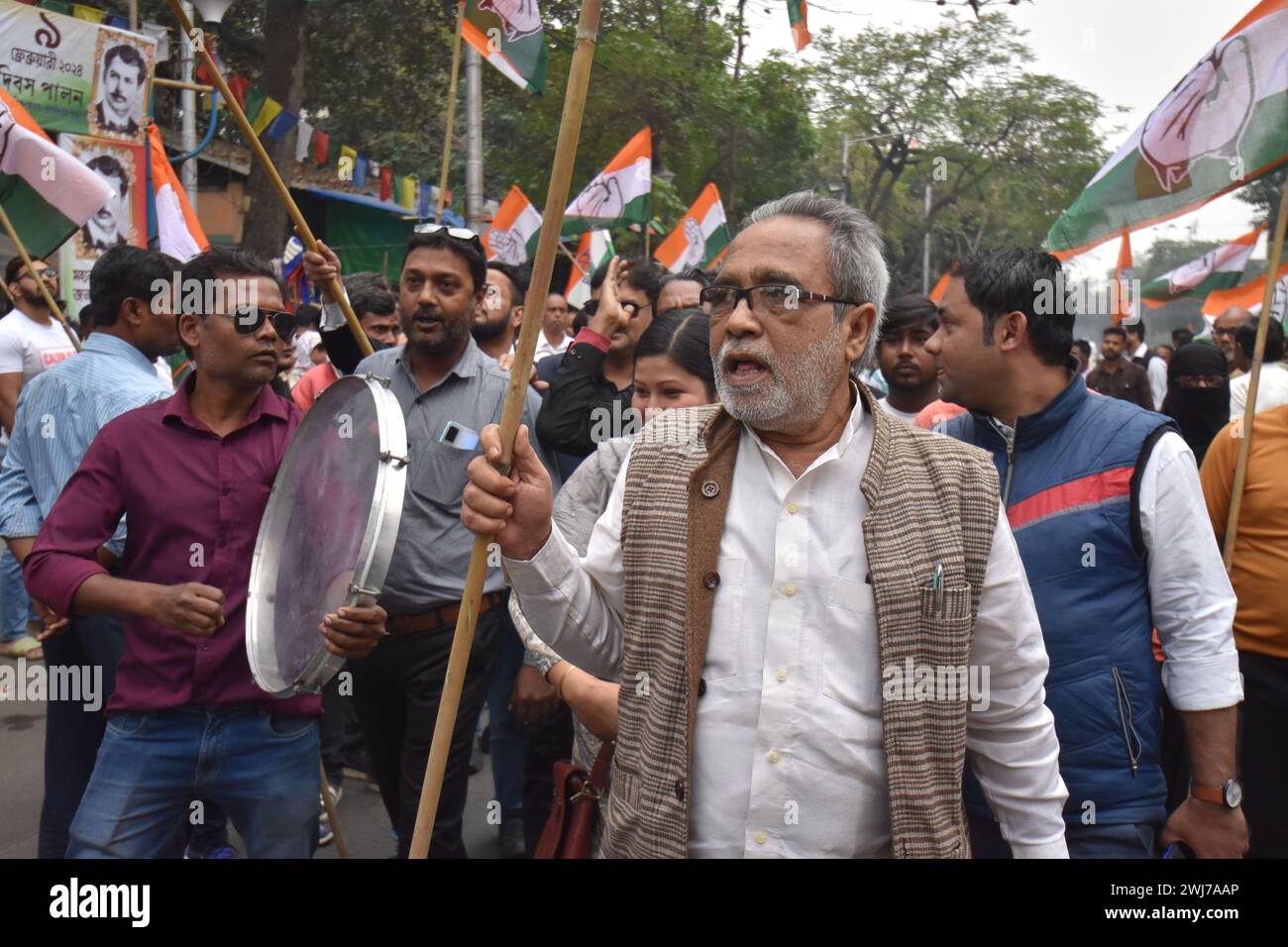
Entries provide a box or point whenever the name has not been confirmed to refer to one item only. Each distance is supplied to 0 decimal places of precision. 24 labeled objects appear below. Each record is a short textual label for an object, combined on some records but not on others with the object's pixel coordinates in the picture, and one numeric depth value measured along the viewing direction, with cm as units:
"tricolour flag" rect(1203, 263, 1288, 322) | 1015
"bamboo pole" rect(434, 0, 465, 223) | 550
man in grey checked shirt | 367
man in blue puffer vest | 270
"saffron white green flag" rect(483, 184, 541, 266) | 1005
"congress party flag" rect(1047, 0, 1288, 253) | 369
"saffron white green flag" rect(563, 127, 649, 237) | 930
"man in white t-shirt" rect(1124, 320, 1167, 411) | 1689
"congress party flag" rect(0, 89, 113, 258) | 457
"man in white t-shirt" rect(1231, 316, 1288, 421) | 561
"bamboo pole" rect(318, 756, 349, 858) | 373
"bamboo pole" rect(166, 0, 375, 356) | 280
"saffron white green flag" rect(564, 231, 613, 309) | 1112
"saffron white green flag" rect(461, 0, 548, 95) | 636
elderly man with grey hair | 201
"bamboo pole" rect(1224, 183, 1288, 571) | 338
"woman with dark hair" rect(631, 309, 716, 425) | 333
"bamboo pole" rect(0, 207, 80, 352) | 427
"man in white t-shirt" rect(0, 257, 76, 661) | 700
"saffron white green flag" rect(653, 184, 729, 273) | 1112
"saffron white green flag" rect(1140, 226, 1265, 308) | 1140
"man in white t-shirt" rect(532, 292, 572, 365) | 824
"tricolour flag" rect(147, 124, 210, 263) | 564
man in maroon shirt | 288
